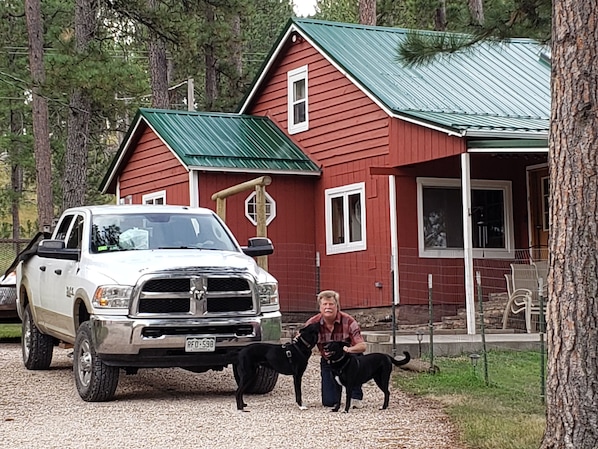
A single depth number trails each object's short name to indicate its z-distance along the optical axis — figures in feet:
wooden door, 66.44
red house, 63.87
